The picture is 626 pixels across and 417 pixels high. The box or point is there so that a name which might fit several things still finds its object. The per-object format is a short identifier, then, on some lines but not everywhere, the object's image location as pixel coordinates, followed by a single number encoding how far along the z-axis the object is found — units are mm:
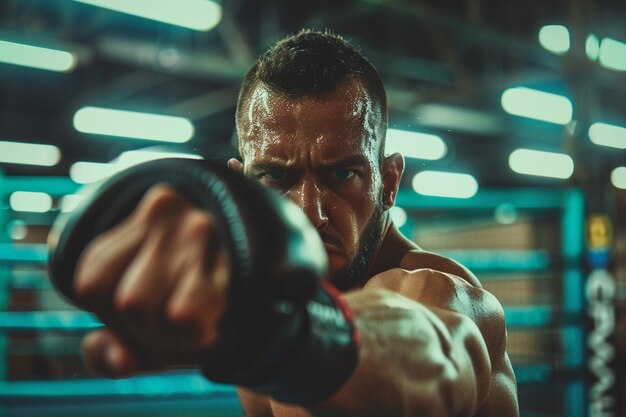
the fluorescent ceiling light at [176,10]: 3854
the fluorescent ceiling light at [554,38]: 5723
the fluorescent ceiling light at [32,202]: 9641
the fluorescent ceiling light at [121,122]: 6539
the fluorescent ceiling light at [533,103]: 6684
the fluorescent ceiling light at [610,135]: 7705
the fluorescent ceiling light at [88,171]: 8711
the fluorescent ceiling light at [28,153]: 8289
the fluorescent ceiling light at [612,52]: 5984
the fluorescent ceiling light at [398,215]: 10093
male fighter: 630
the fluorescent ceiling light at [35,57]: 4742
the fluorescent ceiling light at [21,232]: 10391
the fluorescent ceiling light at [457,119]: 7703
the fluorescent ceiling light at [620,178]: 10180
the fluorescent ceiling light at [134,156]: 7211
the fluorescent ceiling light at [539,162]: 9430
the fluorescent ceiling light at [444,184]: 10211
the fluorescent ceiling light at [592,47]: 4105
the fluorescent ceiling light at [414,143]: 7406
